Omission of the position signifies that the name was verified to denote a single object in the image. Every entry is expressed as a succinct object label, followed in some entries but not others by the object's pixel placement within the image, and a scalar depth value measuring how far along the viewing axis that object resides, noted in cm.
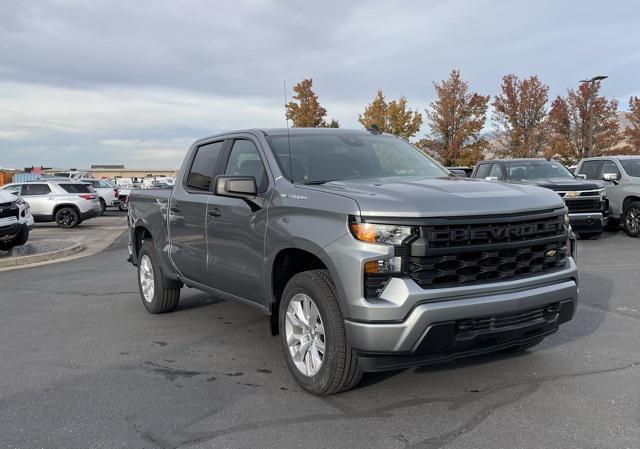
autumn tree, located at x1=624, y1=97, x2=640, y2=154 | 3600
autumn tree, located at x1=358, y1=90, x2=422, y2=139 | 3525
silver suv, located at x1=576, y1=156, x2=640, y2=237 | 1366
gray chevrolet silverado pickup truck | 356
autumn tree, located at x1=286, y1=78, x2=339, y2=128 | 3753
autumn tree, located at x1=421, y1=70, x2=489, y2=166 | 3244
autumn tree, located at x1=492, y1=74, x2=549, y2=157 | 3319
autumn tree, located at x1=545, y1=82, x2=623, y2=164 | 3370
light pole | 2817
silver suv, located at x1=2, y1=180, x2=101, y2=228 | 2122
